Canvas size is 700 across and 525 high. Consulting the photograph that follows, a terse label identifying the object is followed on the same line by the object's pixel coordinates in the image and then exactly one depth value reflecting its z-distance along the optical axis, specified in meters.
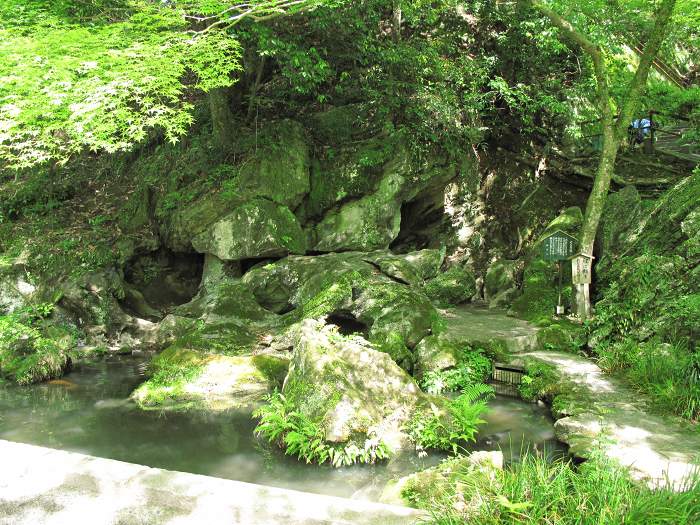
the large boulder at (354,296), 8.73
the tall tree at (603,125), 9.20
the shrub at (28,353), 8.83
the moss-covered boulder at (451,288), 11.82
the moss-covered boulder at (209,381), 7.64
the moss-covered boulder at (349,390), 5.92
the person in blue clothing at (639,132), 15.21
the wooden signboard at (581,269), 9.32
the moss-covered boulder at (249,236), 11.92
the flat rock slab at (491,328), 8.63
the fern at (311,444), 5.68
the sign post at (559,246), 9.77
